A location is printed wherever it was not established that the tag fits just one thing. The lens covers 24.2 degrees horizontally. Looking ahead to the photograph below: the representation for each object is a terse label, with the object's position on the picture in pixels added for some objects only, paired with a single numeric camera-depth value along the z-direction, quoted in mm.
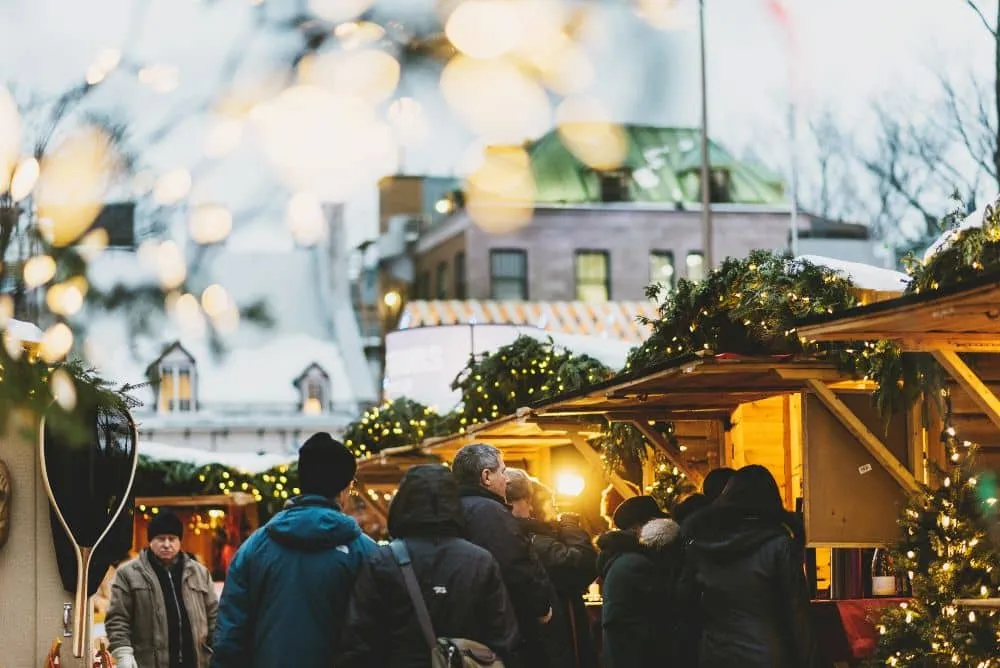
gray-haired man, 9660
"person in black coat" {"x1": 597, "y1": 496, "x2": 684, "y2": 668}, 12209
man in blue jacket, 8936
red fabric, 12501
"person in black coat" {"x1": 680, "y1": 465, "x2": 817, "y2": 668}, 10283
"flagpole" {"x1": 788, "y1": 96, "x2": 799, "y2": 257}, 47553
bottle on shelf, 14281
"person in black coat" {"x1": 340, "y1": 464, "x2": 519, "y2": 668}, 8595
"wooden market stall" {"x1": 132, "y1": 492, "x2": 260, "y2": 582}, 39264
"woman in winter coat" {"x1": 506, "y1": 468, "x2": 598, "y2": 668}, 11849
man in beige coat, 13445
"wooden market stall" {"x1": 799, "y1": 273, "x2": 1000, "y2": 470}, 9636
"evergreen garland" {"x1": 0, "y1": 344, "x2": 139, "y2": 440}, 5482
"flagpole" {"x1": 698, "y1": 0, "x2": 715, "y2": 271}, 39361
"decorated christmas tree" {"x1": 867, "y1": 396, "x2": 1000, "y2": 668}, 11567
